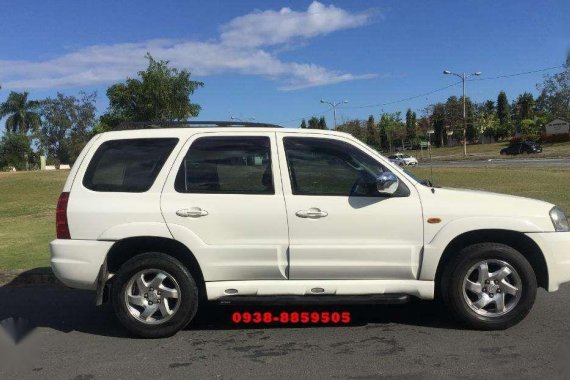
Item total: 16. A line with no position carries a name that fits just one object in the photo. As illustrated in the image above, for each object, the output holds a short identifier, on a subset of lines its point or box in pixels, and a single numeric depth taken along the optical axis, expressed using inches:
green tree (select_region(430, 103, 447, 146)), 3193.9
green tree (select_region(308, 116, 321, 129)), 3748.5
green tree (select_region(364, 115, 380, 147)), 3402.1
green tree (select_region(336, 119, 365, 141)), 3011.8
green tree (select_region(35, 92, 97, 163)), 4109.3
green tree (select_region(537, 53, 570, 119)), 3156.7
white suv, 190.7
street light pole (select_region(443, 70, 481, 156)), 2247.0
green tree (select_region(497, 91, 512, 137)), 3548.7
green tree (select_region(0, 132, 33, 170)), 3319.4
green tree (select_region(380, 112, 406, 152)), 3575.3
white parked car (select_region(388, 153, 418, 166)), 1975.4
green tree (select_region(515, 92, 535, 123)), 3670.5
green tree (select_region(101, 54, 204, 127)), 1382.9
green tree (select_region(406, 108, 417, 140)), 3547.5
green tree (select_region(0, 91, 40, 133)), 3567.9
